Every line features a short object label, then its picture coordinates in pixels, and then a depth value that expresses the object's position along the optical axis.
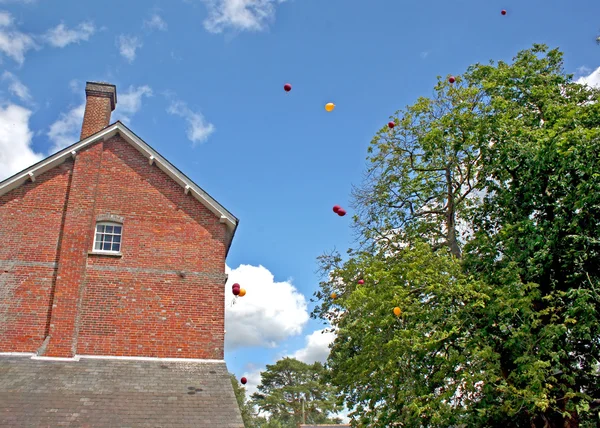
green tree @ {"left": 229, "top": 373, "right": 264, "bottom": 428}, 67.89
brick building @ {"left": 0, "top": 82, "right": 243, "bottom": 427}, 12.27
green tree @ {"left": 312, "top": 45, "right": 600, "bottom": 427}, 12.84
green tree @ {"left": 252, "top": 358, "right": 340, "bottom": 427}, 58.53
